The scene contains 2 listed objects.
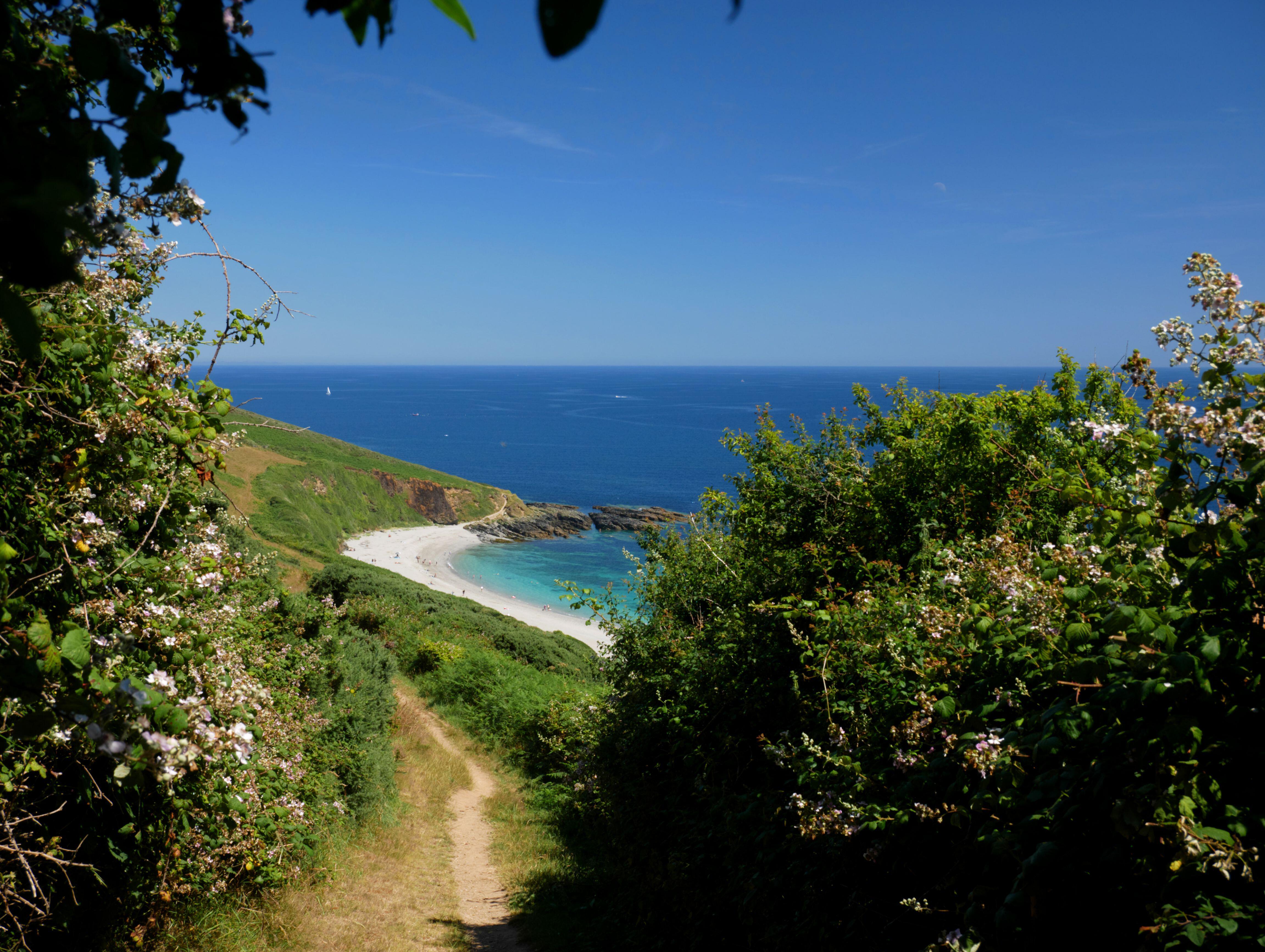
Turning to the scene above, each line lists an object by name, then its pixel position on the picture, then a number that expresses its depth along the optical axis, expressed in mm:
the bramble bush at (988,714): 2262
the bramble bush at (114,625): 2232
